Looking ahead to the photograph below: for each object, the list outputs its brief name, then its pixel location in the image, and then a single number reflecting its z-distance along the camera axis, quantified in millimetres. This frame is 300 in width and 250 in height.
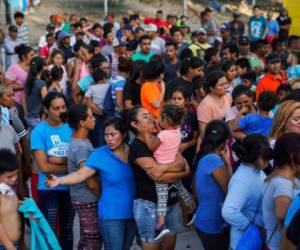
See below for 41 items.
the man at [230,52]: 17743
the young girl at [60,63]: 17331
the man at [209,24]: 27079
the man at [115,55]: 18913
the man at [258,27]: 28918
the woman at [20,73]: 16215
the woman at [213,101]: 11283
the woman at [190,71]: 13075
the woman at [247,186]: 7799
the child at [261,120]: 10398
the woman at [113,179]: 8895
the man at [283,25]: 28721
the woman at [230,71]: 14368
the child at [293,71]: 13596
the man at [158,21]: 29941
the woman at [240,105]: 11318
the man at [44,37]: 24313
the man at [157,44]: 21572
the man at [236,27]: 30323
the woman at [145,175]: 8824
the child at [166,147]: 8937
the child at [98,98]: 14389
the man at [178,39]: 20914
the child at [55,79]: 15164
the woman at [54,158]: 9787
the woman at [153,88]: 12864
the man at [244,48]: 18042
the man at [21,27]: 24566
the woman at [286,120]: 8916
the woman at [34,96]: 14501
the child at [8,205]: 8178
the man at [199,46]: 19096
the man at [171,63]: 16918
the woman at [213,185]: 8431
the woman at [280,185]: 7041
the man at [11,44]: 23185
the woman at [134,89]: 13363
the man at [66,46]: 21555
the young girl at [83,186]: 9225
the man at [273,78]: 14529
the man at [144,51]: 18239
